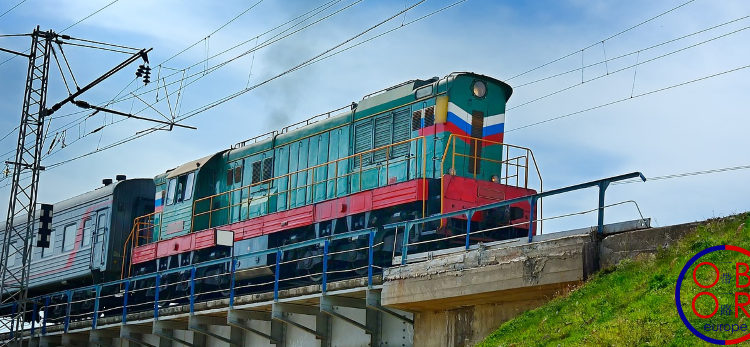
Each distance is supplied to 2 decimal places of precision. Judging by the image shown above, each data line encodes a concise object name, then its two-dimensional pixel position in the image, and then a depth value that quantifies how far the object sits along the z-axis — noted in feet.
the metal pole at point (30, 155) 84.55
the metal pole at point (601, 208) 39.99
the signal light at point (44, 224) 89.40
